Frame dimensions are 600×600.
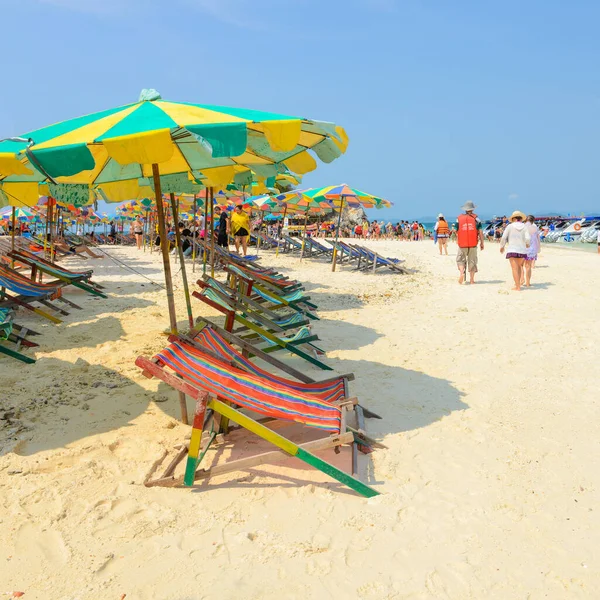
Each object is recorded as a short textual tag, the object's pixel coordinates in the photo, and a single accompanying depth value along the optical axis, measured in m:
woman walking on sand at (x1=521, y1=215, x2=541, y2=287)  9.17
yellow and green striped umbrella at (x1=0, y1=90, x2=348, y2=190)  2.63
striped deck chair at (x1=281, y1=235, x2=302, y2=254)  17.06
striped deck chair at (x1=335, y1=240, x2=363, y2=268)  12.94
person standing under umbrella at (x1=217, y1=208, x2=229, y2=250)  13.06
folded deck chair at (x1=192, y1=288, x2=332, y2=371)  4.55
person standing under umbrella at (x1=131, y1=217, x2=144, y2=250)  21.02
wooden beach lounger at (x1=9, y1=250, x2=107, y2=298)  7.62
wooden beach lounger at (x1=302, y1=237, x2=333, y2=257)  15.56
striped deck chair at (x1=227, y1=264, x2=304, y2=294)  7.36
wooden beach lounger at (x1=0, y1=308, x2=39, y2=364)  4.45
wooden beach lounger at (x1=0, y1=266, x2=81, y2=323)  6.02
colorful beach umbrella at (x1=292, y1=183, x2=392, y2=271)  11.87
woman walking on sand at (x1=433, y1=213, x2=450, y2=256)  16.95
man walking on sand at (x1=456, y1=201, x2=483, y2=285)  9.39
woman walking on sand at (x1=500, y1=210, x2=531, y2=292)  8.69
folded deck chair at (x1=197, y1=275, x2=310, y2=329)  5.30
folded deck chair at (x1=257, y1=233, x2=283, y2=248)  19.11
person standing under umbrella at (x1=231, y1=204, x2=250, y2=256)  12.98
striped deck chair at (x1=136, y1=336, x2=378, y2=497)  2.61
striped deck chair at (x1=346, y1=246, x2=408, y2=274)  12.40
